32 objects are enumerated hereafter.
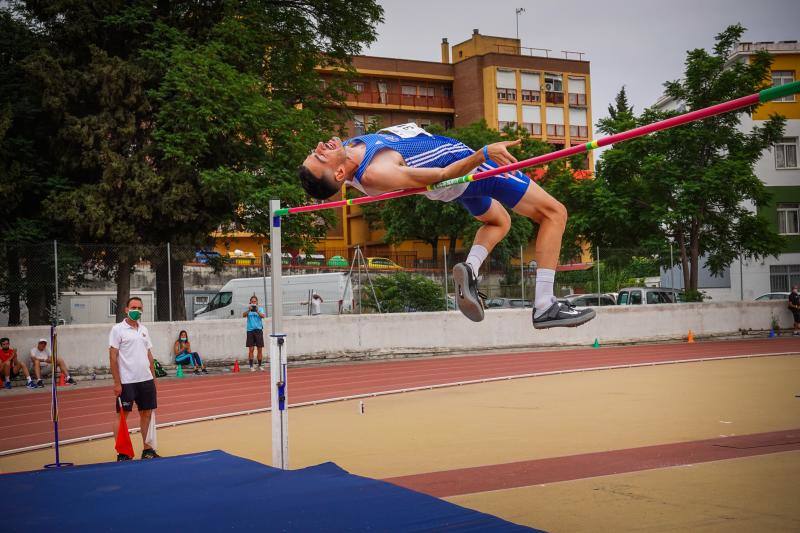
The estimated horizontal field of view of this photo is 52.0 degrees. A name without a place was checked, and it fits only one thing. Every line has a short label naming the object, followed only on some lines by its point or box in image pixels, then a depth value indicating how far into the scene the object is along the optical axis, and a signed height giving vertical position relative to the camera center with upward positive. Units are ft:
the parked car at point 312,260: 71.97 +2.64
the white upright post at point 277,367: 23.40 -2.22
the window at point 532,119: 169.27 +33.74
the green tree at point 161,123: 61.36 +13.09
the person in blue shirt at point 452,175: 15.70 +2.09
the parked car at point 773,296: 96.10 -2.57
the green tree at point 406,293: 69.82 -0.63
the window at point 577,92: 173.06 +40.00
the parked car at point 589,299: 75.23 -1.84
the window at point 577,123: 173.99 +33.60
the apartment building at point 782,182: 110.01 +12.80
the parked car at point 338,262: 70.34 +2.30
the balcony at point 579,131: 174.15 +31.78
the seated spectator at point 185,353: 58.44 -4.31
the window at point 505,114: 167.02 +34.38
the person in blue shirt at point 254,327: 57.93 -2.60
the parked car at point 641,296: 80.94 -1.72
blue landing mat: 15.52 -4.47
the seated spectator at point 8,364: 51.13 -4.12
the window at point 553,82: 170.09 +41.44
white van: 66.59 -0.17
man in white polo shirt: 27.63 -2.40
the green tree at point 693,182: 66.90 +8.15
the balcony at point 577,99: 173.06 +38.36
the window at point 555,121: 171.01 +33.54
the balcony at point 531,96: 168.66 +38.35
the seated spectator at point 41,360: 51.96 -4.05
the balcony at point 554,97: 169.78 +38.33
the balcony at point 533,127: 169.48 +32.01
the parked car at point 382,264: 71.10 +2.00
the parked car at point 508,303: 72.28 -1.80
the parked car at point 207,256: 66.95 +2.95
